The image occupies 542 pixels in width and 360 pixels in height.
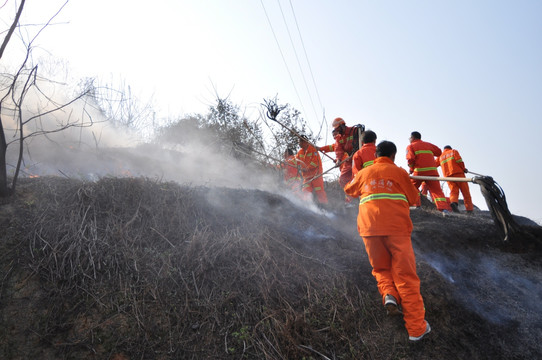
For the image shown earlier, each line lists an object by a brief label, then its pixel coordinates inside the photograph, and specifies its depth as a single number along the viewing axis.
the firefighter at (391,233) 3.16
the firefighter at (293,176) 8.41
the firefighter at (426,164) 7.54
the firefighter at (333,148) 7.46
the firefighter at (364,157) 5.16
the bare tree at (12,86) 4.32
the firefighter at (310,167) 8.09
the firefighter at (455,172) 8.18
